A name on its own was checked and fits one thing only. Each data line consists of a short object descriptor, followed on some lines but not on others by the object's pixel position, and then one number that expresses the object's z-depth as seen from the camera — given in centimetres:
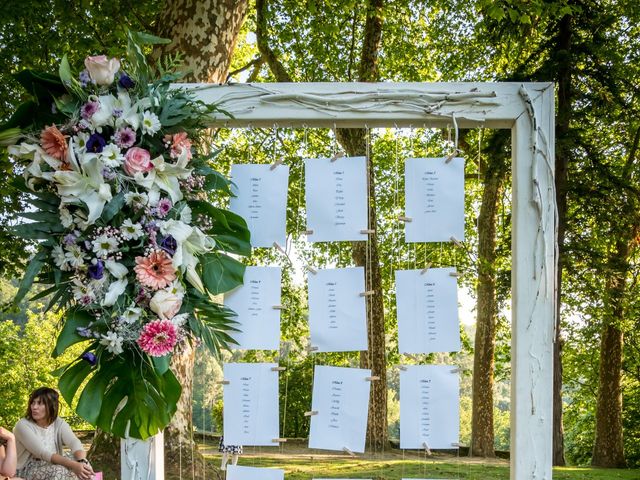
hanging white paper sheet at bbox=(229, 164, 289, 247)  223
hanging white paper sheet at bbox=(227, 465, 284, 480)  228
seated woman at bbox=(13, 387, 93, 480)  337
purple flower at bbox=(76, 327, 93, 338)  189
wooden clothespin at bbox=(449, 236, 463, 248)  219
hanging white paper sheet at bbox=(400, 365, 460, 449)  223
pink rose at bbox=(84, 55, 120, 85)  190
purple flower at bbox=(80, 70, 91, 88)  193
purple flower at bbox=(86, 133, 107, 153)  188
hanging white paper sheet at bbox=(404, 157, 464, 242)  221
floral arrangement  187
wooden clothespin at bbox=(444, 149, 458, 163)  216
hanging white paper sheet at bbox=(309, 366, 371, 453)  223
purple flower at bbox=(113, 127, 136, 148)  189
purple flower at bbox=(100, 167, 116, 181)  186
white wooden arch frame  214
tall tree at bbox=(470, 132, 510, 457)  778
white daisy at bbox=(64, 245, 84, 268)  187
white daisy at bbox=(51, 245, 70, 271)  189
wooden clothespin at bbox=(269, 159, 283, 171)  225
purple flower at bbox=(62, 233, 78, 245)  188
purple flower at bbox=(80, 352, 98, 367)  192
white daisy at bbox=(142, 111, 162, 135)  192
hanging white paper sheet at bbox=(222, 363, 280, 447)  224
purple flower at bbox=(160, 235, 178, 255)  190
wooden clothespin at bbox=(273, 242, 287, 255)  217
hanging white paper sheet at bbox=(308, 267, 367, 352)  223
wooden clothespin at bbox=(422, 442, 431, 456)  218
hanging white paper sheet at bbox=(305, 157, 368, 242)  224
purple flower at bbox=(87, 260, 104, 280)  186
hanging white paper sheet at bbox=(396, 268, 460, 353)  223
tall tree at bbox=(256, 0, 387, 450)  641
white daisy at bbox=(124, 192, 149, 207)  187
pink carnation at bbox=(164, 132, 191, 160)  195
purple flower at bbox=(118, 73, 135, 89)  194
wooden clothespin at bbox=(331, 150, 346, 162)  223
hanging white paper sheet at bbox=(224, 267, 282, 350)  221
